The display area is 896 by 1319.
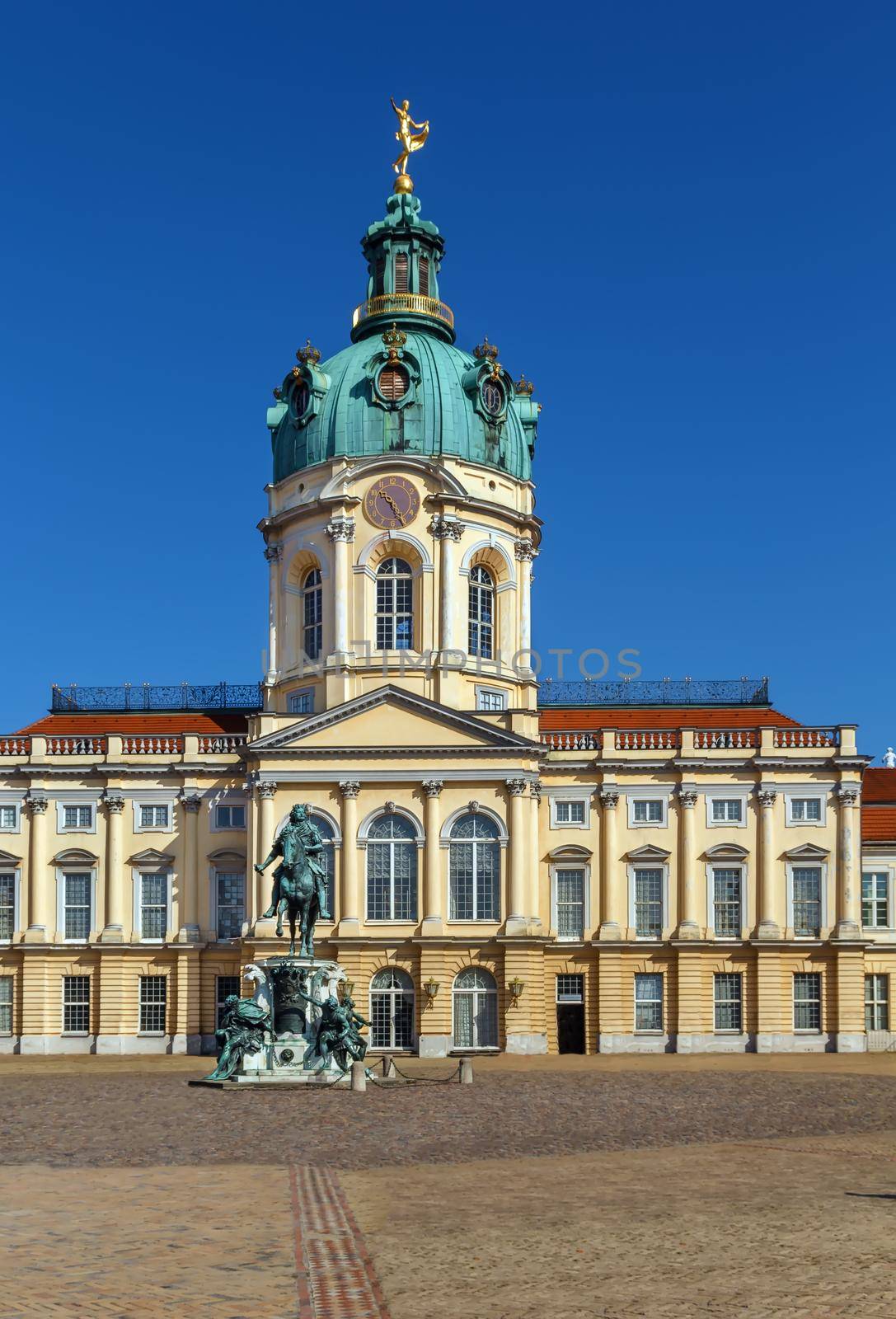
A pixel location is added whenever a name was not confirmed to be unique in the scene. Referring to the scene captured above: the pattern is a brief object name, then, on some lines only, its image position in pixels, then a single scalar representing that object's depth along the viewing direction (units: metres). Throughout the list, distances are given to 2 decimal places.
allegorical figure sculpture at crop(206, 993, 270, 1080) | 42.72
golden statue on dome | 74.62
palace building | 61.47
